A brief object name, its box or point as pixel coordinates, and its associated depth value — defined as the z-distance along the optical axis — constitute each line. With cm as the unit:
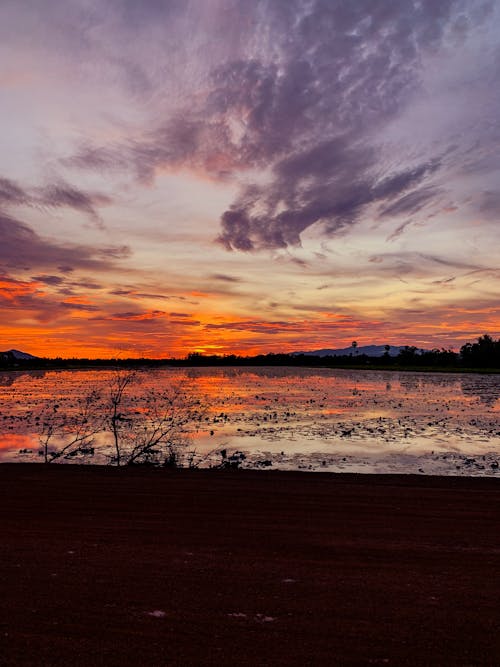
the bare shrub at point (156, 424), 1792
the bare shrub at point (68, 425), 2003
